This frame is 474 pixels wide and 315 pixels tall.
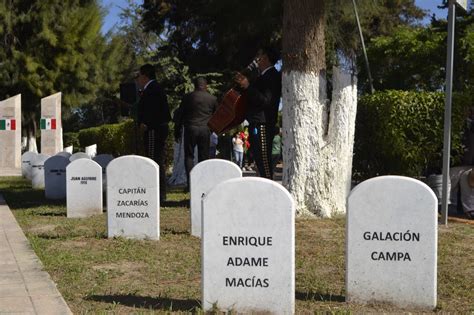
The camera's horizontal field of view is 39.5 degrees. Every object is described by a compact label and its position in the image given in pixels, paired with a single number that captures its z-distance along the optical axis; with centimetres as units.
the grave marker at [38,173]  1589
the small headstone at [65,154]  1363
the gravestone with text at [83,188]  958
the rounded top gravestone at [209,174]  731
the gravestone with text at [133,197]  733
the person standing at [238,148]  2309
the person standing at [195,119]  1067
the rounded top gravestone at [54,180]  1287
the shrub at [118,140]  2025
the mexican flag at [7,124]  2817
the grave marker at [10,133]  2819
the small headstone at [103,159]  1412
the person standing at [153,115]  1048
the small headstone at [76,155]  1399
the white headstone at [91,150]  2343
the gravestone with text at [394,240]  458
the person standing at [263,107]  914
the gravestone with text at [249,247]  442
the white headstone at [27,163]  1805
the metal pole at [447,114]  841
